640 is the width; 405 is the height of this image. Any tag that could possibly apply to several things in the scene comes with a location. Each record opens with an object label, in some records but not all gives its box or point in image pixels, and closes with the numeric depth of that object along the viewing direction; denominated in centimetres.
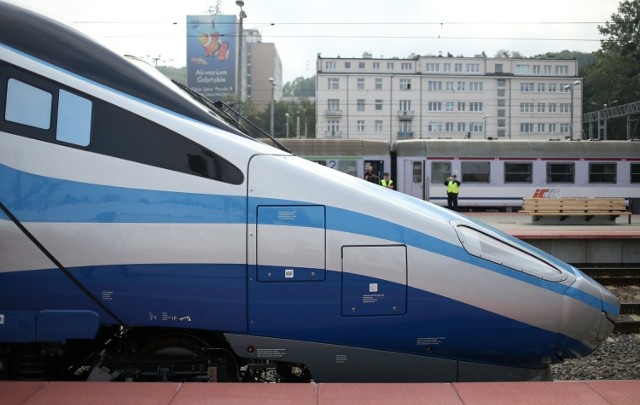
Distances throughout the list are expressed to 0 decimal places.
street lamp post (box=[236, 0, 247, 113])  2656
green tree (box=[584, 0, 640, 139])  5734
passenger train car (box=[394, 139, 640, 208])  2870
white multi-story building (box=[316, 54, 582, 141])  7662
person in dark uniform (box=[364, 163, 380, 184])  1748
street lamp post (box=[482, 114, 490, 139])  7204
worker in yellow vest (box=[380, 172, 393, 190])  2119
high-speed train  448
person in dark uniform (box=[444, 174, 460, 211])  2630
